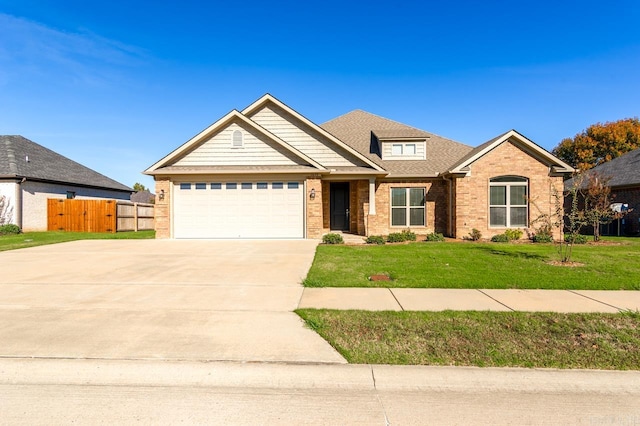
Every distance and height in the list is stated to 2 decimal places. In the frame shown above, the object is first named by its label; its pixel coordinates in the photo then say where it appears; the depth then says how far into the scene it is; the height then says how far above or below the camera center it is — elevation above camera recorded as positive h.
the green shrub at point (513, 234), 15.32 -0.92
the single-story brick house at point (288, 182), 15.48 +1.53
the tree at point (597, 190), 14.85 +1.13
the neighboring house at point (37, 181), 20.03 +2.28
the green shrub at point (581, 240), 14.30 -1.12
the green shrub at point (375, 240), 14.20 -1.11
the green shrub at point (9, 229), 18.88 -0.84
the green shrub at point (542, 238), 14.52 -1.05
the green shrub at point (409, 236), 15.34 -1.01
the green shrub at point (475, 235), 15.38 -0.96
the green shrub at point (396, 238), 14.94 -1.07
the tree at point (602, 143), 39.25 +8.89
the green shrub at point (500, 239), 14.84 -1.11
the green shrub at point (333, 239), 14.21 -1.06
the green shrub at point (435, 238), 14.98 -1.07
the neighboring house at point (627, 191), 19.16 +1.42
